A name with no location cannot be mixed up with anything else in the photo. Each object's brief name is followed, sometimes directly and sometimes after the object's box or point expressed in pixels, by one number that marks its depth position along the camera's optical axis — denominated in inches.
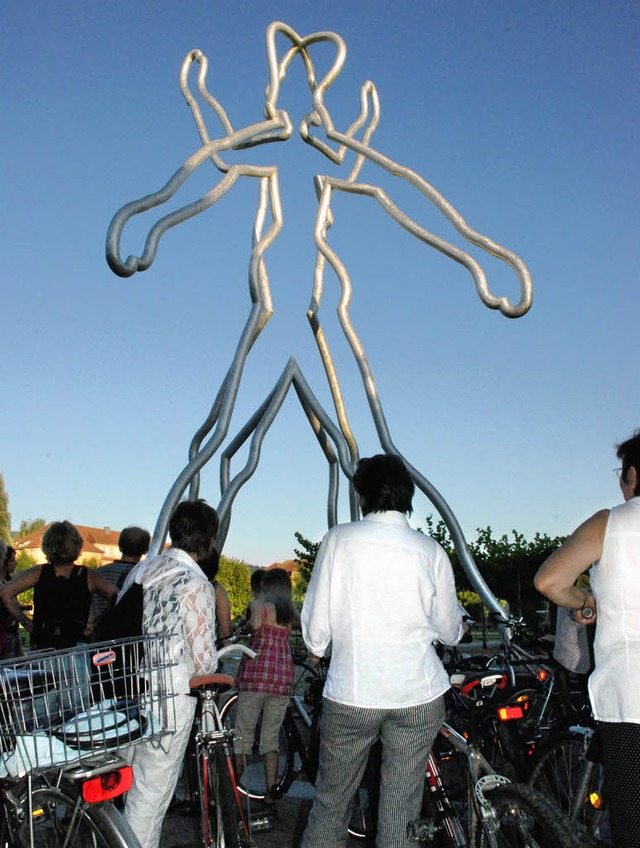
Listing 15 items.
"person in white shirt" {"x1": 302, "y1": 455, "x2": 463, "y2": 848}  110.4
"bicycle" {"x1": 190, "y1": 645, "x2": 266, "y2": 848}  122.4
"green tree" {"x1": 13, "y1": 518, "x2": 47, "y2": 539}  3457.2
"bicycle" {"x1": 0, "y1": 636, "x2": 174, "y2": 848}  91.6
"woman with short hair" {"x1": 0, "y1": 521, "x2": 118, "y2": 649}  168.7
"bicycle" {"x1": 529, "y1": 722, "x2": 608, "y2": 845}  131.4
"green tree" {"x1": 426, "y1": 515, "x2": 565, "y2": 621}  950.4
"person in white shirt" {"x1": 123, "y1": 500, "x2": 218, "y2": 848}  119.7
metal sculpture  279.4
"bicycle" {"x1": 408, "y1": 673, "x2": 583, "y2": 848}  94.3
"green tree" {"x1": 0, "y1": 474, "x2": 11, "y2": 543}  2086.7
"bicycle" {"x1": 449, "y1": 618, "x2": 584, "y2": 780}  151.3
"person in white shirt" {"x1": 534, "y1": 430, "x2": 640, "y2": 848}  85.4
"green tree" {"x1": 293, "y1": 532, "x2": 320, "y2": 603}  570.6
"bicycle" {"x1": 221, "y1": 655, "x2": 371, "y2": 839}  177.3
